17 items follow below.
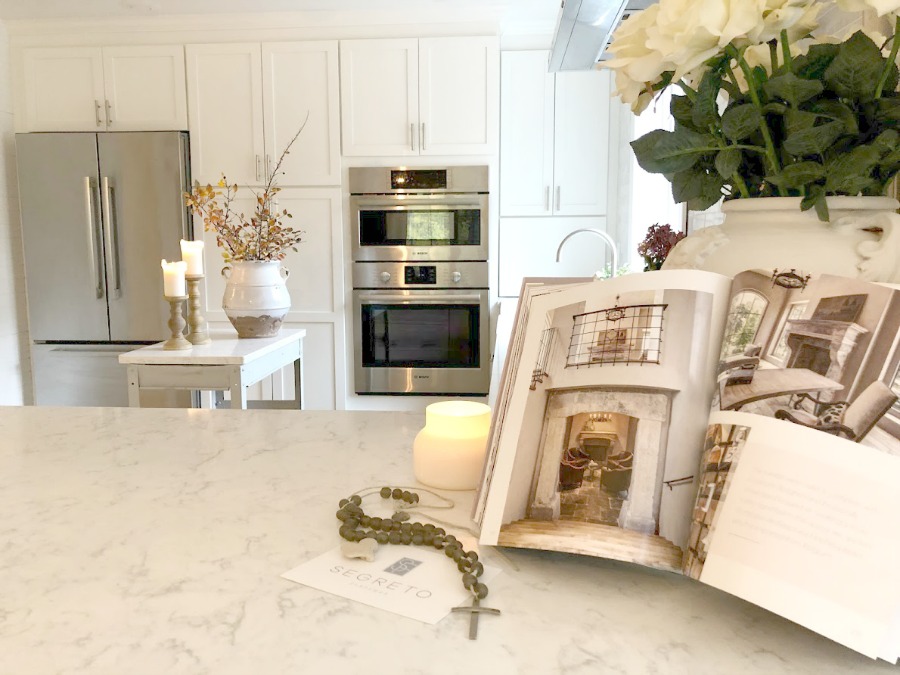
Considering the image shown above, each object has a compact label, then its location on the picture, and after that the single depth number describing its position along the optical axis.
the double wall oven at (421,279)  3.51
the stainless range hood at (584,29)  1.35
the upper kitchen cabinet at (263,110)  3.52
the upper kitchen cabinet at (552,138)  3.63
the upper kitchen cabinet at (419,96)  3.47
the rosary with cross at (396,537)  0.51
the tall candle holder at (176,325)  2.57
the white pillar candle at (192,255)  2.64
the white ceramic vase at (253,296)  2.77
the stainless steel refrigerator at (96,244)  3.45
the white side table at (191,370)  2.43
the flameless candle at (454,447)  0.71
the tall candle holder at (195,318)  2.68
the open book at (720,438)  0.39
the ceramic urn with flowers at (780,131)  0.49
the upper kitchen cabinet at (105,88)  3.57
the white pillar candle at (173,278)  2.55
